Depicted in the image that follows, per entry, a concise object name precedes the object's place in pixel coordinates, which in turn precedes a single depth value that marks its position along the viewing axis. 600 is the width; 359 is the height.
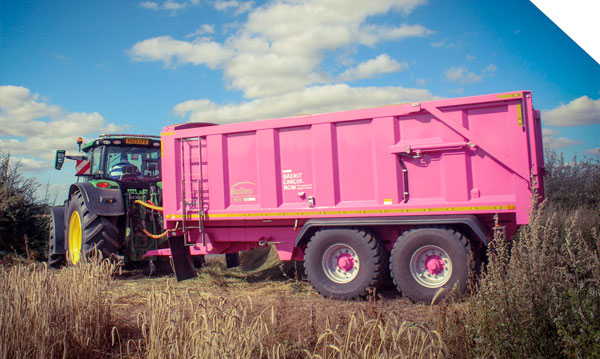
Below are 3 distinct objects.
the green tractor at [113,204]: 7.74
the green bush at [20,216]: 10.51
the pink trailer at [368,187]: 5.68
